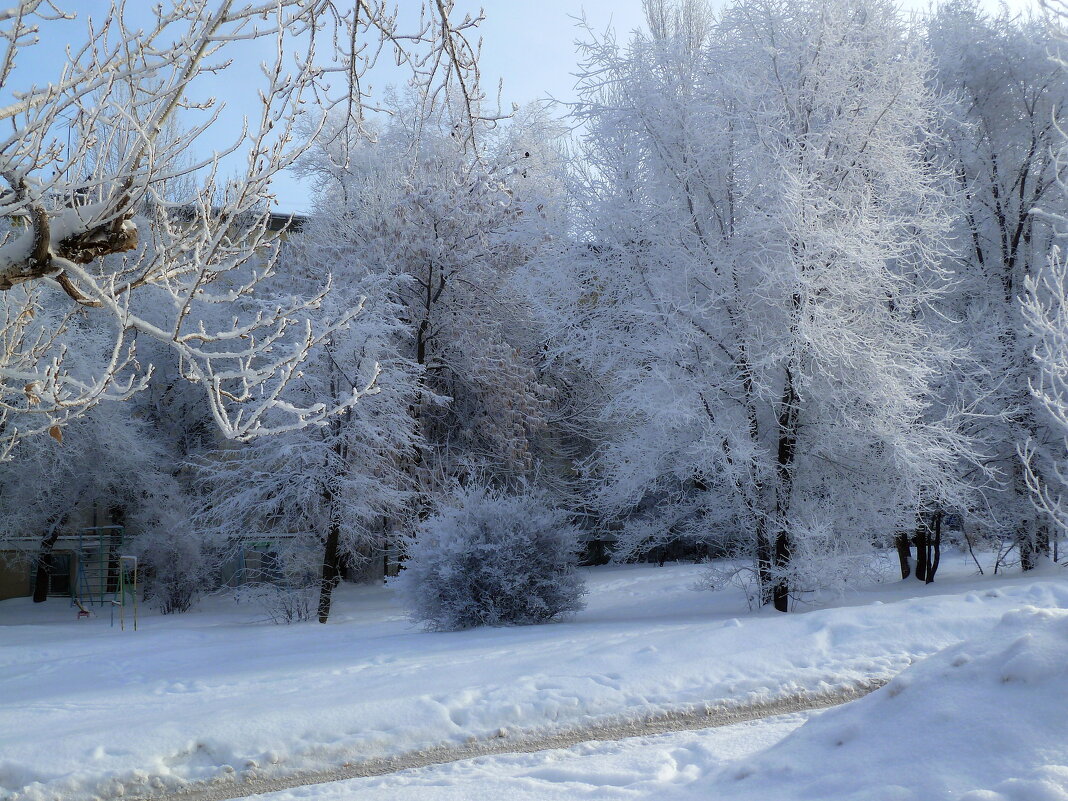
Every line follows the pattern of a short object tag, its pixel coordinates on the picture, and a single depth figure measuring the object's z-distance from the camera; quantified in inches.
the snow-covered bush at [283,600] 631.8
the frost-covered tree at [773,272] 435.8
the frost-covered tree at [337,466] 613.6
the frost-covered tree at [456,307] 713.0
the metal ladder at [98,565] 812.6
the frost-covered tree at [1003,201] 550.3
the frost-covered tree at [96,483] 738.2
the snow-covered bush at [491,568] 438.6
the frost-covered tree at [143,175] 149.5
